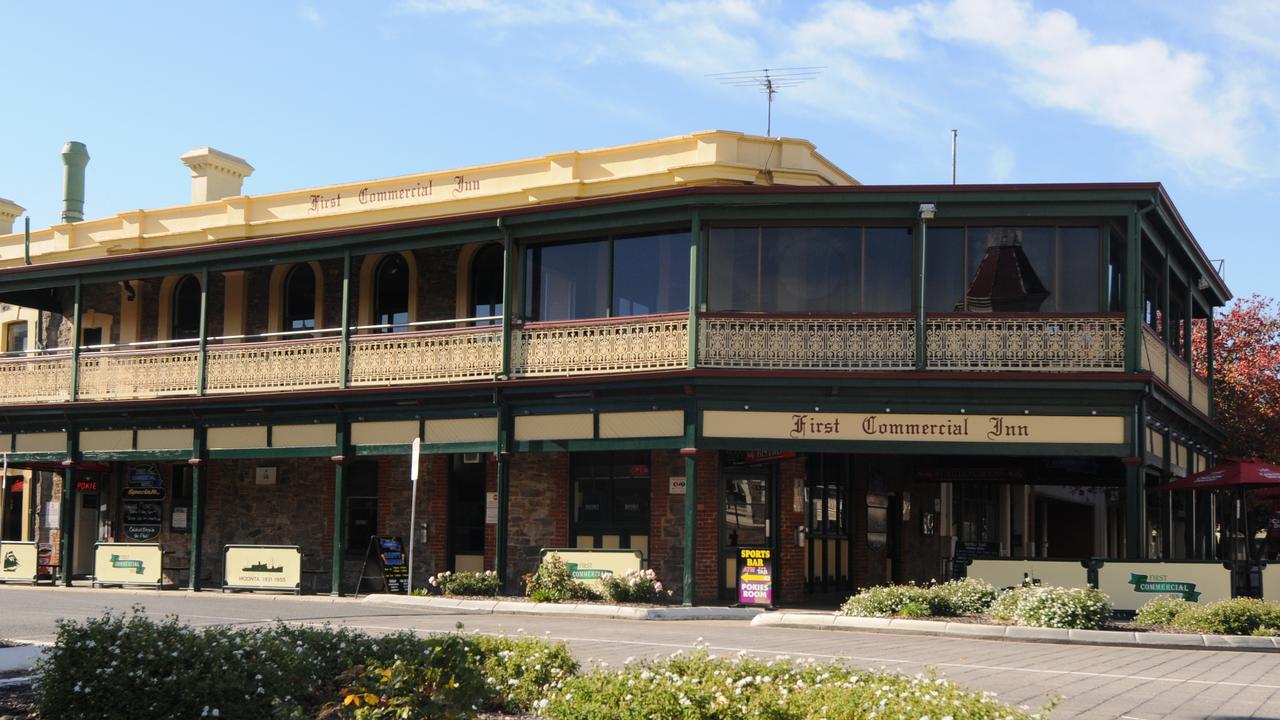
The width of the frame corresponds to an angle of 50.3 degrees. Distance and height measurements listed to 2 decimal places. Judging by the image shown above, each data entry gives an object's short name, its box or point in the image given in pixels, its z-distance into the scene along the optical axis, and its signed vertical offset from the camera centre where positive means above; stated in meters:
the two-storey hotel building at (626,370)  21.19 +2.17
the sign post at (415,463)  21.11 +0.48
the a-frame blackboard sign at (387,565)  23.88 -1.26
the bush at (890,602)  18.52 -1.35
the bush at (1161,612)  17.73 -1.36
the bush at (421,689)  8.44 -1.24
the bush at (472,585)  22.42 -1.48
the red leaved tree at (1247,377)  35.22 +3.49
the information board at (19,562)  27.77 -1.55
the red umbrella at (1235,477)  22.08 +0.52
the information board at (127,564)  26.05 -1.46
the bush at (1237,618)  16.91 -1.36
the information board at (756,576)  20.89 -1.17
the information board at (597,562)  21.61 -1.04
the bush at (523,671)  9.67 -1.28
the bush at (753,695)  7.82 -1.18
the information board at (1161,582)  18.83 -1.04
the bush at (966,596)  18.72 -1.28
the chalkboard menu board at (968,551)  23.94 -1.00
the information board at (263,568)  24.45 -1.39
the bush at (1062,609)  17.31 -1.32
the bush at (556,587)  21.38 -1.43
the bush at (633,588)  21.06 -1.39
